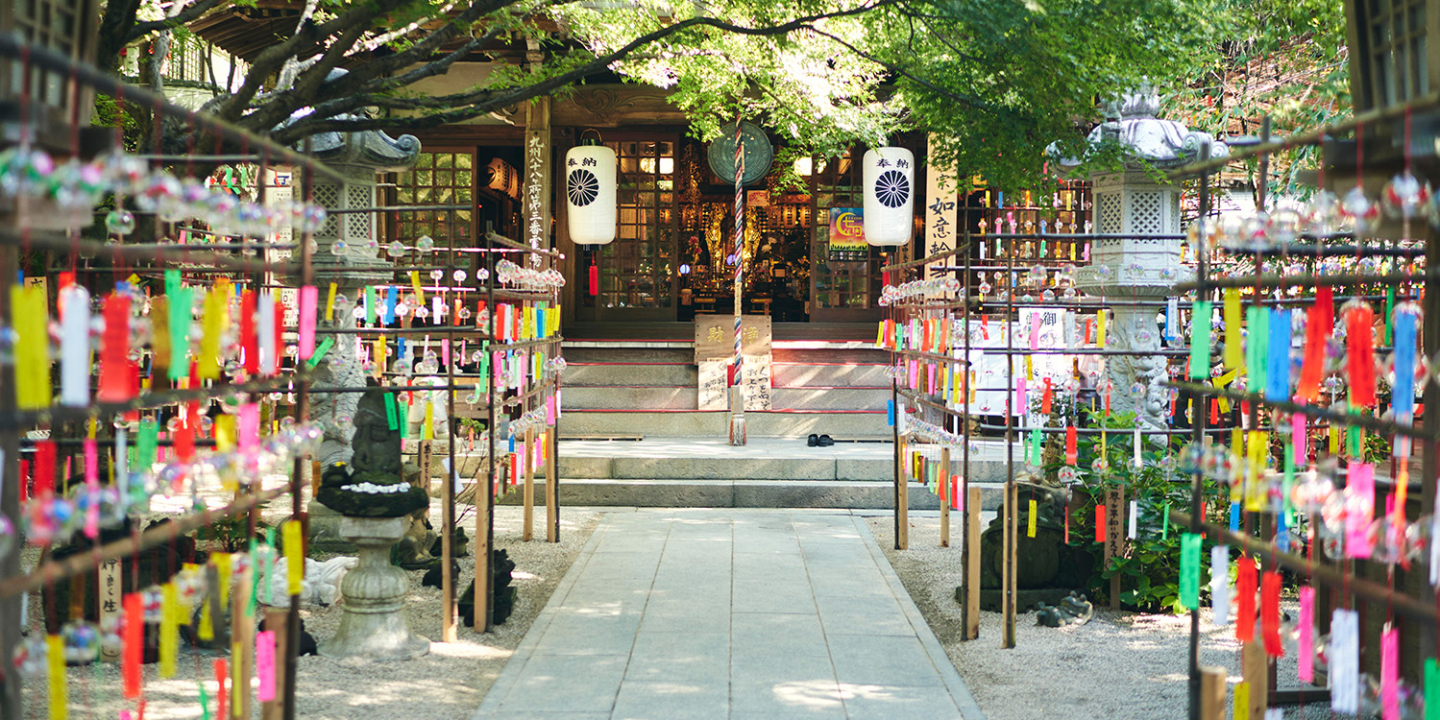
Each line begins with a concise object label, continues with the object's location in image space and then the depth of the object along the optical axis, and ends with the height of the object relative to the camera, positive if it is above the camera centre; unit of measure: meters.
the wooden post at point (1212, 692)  3.08 -1.09
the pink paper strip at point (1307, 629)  3.09 -0.93
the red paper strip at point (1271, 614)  3.40 -0.95
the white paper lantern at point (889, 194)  12.71 +1.69
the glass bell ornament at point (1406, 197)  2.64 +0.34
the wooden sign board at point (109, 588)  5.68 -1.43
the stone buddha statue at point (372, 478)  5.98 -0.89
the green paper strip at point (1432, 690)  2.55 -0.90
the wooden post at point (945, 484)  8.26 -1.24
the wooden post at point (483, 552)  6.58 -1.43
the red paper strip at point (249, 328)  3.47 +0.01
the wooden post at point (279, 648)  3.58 -1.12
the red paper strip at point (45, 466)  3.26 -0.43
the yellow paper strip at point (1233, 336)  3.42 -0.02
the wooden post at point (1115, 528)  6.85 -1.34
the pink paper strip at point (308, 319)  3.72 +0.04
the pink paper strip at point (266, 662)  3.44 -1.12
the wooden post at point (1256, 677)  3.25 -1.10
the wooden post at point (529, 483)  8.19 -1.32
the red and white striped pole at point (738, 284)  12.24 +0.56
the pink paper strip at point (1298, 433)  3.47 -0.36
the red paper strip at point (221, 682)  3.82 -1.32
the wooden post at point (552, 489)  9.19 -1.42
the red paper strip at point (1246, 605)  3.23 -0.87
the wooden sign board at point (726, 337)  13.26 -0.09
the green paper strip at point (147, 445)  3.04 -0.34
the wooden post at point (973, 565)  6.38 -1.47
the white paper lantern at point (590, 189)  13.02 +1.79
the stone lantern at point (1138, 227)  8.84 +0.92
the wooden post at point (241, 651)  3.36 -1.06
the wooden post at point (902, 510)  9.00 -1.59
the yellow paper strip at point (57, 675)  2.71 -0.92
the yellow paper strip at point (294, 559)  3.71 -0.83
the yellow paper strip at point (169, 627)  3.04 -0.91
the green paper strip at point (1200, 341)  3.51 -0.04
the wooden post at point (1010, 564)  6.37 -1.45
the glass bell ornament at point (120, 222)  3.61 +0.39
